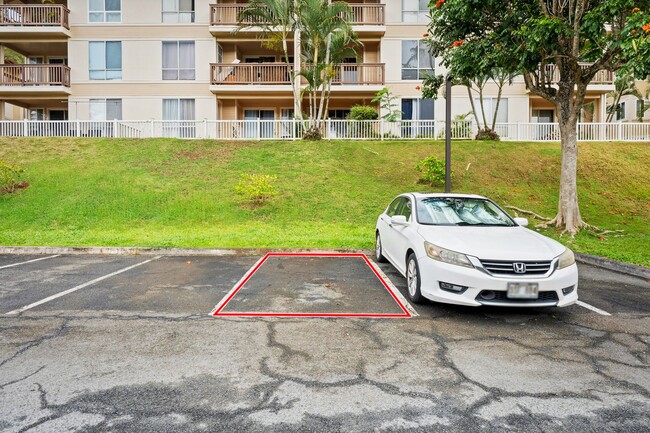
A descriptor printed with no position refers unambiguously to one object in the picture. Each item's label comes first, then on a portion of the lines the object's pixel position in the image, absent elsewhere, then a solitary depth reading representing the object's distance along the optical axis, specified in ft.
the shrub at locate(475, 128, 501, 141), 66.13
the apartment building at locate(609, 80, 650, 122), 95.35
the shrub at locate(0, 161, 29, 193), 47.93
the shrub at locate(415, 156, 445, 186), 49.32
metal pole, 35.83
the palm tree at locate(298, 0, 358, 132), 58.95
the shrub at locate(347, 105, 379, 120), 68.80
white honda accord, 14.61
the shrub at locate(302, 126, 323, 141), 65.82
